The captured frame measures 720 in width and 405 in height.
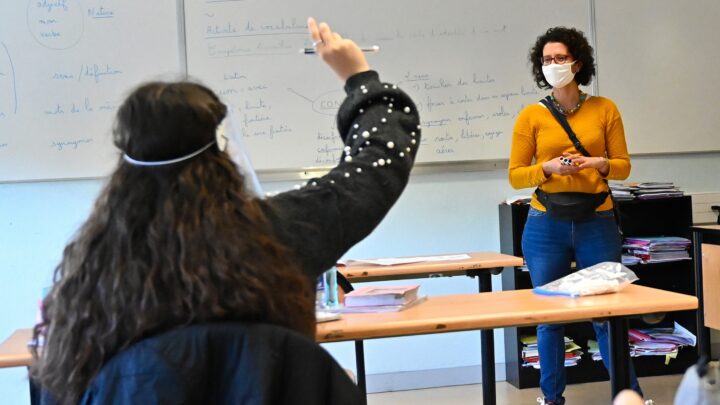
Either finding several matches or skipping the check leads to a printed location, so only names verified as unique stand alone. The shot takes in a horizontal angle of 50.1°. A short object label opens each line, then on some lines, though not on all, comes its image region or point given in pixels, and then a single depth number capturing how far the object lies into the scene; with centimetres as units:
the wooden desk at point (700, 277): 367
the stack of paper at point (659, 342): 389
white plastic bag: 200
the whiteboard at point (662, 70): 408
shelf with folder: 383
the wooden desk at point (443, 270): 271
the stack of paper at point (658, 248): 387
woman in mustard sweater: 285
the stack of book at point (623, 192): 383
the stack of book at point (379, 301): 195
